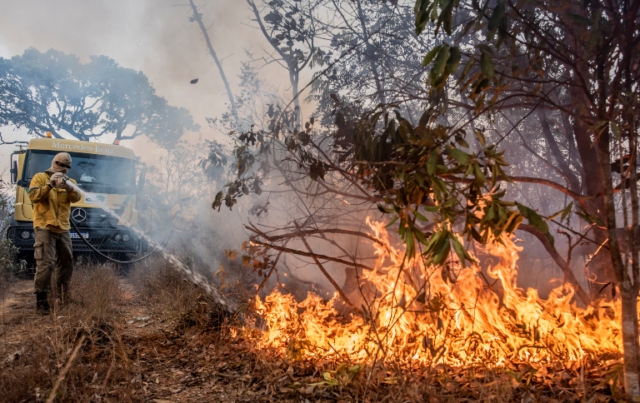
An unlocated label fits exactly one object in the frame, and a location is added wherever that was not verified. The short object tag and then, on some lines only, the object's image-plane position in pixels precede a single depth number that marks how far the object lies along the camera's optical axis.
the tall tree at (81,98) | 16.39
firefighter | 4.72
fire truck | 7.28
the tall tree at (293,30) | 5.46
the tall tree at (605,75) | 1.80
